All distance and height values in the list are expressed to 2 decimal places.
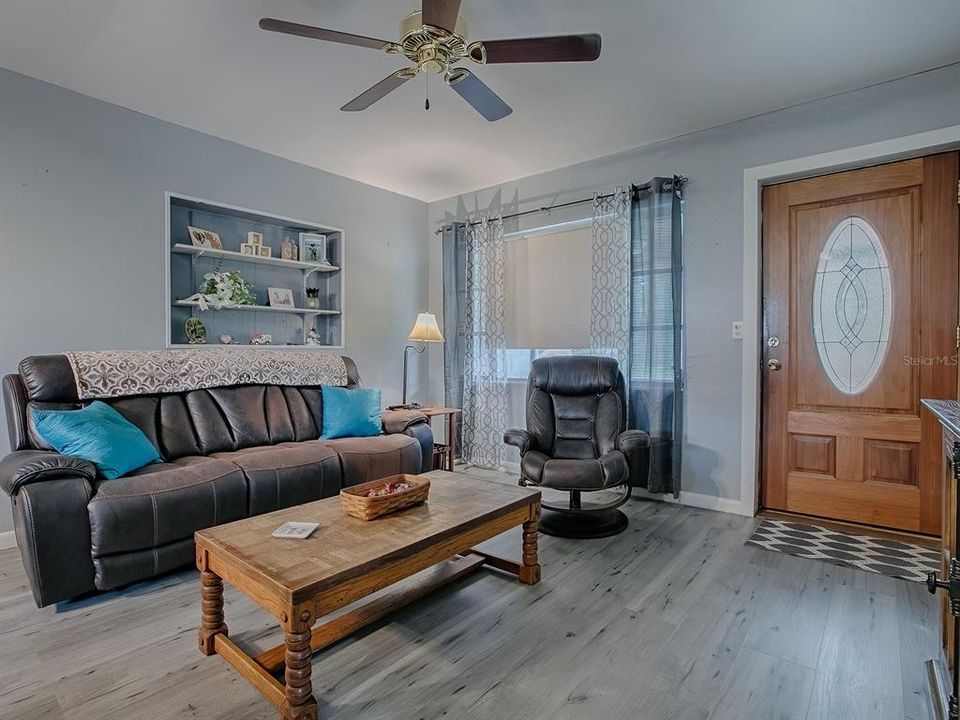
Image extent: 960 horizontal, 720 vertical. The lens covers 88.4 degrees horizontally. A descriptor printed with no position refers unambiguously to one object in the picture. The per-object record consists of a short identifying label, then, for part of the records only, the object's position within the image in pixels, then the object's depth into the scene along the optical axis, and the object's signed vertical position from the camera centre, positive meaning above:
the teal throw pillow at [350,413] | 3.46 -0.42
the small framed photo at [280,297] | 3.96 +0.47
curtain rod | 3.45 +1.23
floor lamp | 4.22 +0.21
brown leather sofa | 2.02 -0.59
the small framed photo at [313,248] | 4.20 +0.92
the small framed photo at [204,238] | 3.49 +0.84
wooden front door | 2.78 +0.09
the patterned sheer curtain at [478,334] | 4.44 +0.19
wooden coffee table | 1.37 -0.67
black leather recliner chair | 2.81 -0.56
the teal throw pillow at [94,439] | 2.30 -0.40
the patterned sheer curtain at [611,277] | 3.68 +0.59
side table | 4.13 -0.79
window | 4.03 +0.53
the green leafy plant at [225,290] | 3.57 +0.48
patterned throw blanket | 2.70 -0.09
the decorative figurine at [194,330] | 3.52 +0.18
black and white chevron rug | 2.46 -1.06
